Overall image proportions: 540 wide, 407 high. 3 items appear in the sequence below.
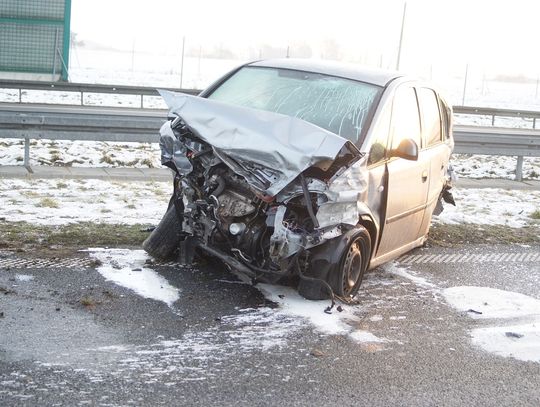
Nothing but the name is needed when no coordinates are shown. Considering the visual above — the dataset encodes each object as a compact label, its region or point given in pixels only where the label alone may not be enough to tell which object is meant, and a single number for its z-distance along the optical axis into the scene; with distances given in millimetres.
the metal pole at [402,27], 27375
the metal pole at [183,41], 31853
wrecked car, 5555
